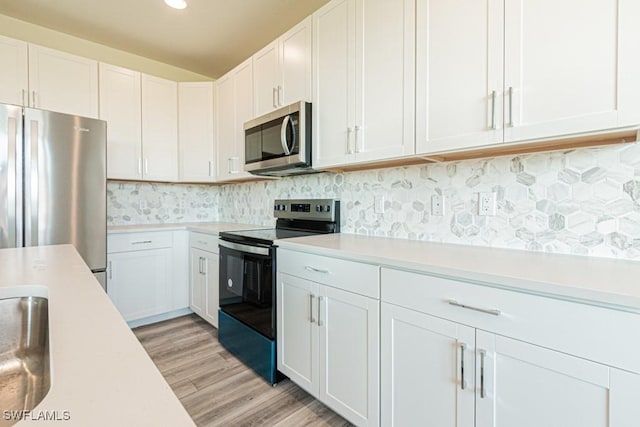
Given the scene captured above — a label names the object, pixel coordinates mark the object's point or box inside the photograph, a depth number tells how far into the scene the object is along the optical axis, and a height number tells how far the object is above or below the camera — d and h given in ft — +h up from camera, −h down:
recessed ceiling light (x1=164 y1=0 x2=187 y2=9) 7.41 +5.00
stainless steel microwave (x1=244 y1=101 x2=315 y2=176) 6.68 +1.59
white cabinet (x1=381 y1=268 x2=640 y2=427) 2.74 -1.64
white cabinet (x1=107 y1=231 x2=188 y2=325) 8.63 -1.86
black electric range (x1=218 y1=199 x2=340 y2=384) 6.28 -1.54
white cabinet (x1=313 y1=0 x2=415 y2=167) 5.08 +2.36
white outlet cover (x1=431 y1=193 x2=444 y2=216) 5.58 +0.10
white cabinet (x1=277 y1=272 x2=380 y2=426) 4.55 -2.23
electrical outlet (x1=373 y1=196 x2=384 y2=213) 6.50 +0.13
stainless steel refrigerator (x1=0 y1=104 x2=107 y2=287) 6.66 +0.65
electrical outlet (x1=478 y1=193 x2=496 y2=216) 4.99 +0.11
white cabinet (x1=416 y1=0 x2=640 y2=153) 3.30 +1.73
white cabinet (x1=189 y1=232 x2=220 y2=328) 8.57 -1.95
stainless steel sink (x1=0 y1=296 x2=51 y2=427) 2.21 -1.23
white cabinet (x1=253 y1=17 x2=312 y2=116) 6.79 +3.33
